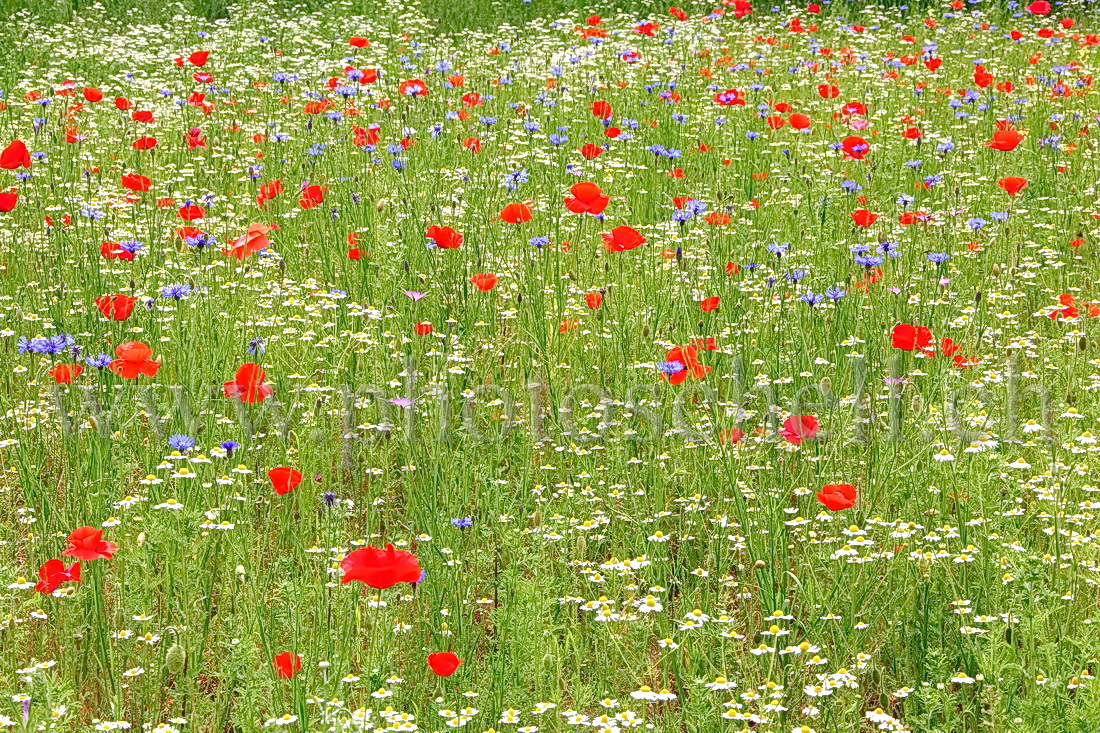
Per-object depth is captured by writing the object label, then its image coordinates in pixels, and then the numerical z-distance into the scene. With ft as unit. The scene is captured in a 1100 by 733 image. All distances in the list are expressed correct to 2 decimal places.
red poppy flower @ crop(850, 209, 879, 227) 27.07
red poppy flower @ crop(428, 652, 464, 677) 14.33
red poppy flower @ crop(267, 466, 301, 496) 17.07
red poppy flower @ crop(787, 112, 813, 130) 35.09
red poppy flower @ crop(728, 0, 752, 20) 52.70
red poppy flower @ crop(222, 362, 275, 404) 19.85
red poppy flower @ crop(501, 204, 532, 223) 27.45
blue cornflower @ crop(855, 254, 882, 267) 25.84
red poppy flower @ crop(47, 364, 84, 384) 21.52
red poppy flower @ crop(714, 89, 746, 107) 37.93
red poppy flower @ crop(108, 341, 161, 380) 20.33
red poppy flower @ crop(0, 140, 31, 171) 24.45
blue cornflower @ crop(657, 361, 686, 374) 22.41
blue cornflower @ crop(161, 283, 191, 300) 24.70
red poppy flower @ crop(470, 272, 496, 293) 25.80
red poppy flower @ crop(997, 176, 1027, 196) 27.73
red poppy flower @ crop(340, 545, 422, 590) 14.29
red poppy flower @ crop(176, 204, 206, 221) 27.30
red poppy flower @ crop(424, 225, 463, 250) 25.21
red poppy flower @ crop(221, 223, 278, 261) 23.06
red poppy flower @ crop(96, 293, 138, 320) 21.98
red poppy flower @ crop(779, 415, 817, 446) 20.02
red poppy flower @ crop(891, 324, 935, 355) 21.18
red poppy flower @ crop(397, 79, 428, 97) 38.11
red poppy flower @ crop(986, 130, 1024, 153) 29.96
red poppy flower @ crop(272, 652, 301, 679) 14.53
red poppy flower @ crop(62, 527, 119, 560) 15.37
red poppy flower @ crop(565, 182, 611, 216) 24.95
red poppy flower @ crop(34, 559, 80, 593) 15.52
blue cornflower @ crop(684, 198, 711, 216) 30.89
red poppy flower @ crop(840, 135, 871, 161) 30.39
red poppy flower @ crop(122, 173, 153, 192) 28.45
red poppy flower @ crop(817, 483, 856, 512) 16.58
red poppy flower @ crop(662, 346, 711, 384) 22.33
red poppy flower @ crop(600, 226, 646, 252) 24.20
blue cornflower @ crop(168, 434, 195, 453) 19.94
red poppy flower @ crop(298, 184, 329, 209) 29.37
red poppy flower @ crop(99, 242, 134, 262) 26.21
